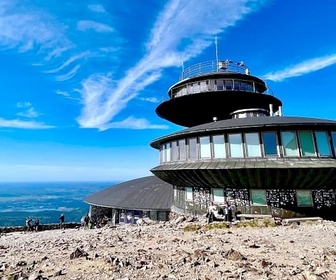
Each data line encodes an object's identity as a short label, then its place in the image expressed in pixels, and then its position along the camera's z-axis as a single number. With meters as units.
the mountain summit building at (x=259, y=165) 17.89
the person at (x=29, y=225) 32.34
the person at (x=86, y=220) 32.83
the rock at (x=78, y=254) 10.43
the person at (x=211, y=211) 18.79
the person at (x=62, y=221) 34.61
